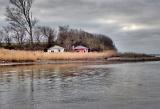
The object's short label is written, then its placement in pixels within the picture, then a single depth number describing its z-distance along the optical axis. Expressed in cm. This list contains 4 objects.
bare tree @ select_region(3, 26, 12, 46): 8361
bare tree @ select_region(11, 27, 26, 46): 7549
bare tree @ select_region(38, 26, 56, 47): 9138
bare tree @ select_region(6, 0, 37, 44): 7069
